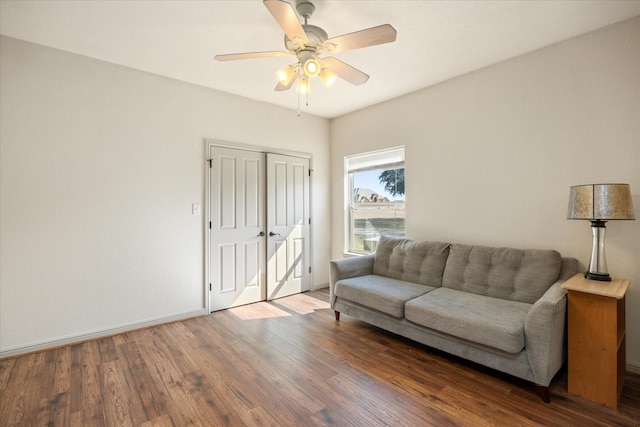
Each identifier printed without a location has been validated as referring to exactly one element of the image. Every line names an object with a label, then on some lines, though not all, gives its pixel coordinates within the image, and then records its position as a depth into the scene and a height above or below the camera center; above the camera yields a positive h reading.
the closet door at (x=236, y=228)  3.66 -0.22
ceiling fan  1.73 +1.06
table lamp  2.03 +0.01
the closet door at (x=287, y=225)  4.14 -0.21
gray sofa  1.98 -0.76
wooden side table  1.88 -0.83
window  4.04 +0.18
